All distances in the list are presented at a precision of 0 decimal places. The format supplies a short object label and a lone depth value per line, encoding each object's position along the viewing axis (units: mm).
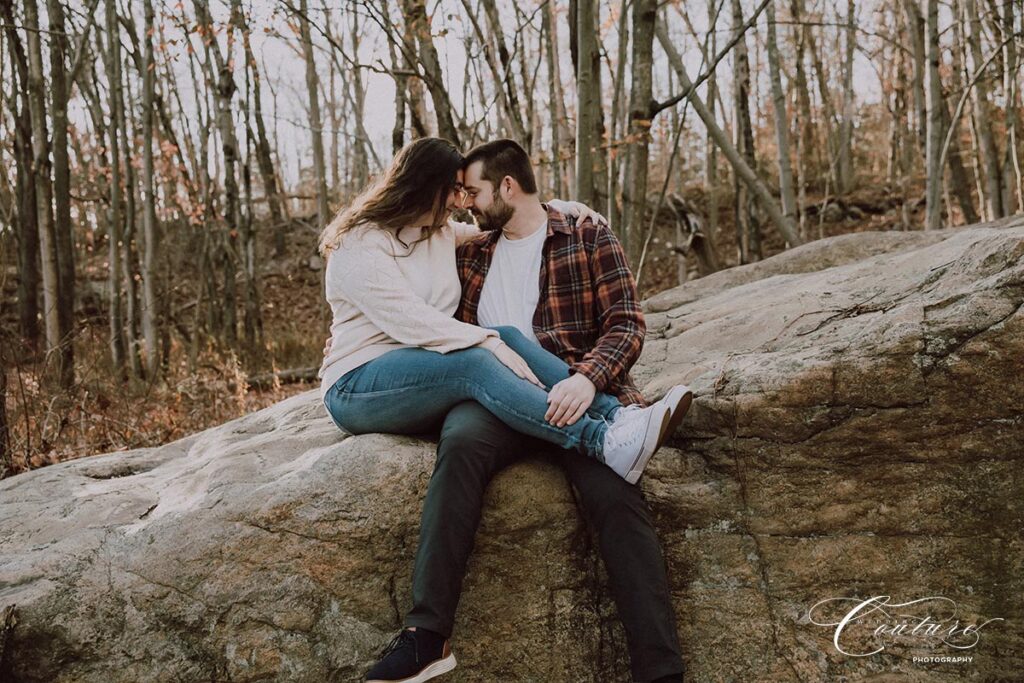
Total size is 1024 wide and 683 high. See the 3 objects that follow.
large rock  2385
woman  2557
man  2264
